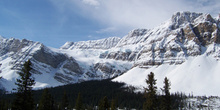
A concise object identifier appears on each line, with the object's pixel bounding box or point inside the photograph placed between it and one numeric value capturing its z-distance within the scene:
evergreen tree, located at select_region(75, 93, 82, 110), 74.88
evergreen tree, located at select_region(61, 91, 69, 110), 79.10
